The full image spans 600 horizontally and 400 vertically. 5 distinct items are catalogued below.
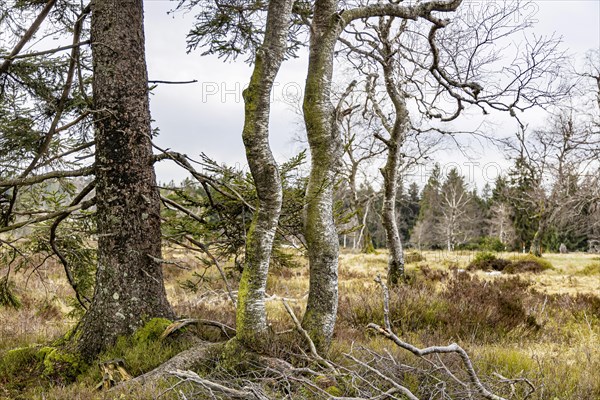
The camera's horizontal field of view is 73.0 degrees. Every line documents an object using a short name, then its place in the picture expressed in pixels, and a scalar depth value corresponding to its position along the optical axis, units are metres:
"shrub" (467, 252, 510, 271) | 15.27
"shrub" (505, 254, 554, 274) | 14.70
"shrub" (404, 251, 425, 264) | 17.65
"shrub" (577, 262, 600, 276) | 14.07
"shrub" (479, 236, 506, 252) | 28.97
